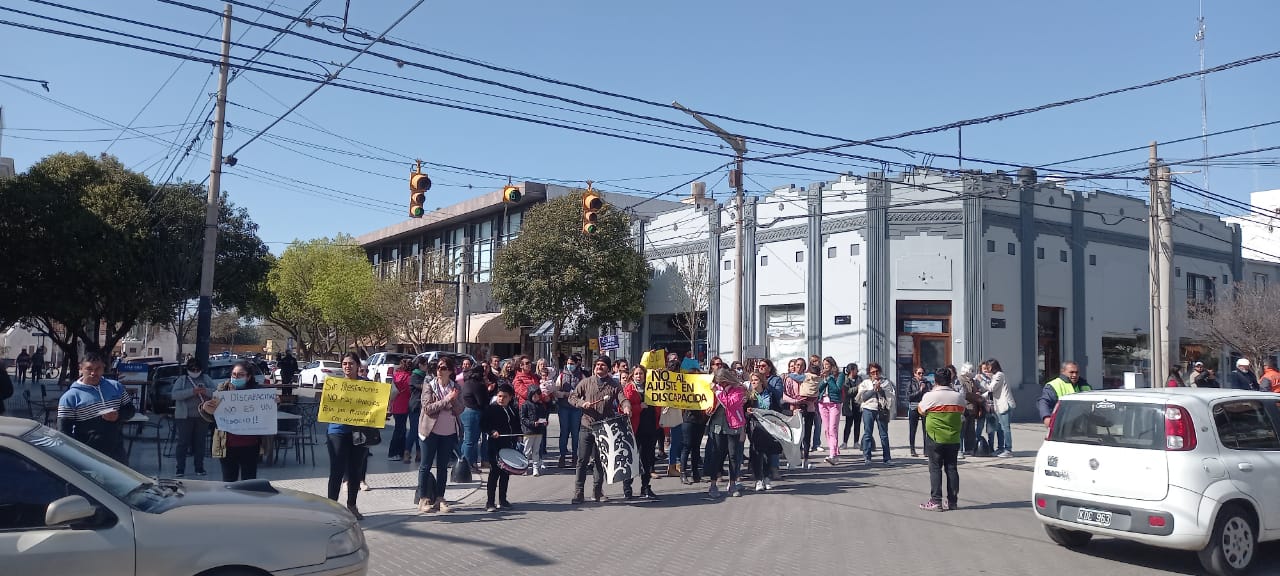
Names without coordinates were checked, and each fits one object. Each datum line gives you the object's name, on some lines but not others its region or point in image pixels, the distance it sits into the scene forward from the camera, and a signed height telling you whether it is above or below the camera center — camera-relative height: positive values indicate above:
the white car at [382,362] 32.43 -0.70
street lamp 19.62 +2.50
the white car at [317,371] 35.91 -1.18
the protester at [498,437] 10.41 -1.09
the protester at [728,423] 11.83 -1.00
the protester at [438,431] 10.25 -1.00
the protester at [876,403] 15.23 -0.91
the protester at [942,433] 10.55 -0.97
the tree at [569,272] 32.25 +2.78
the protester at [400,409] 14.23 -1.05
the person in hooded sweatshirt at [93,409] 8.80 -0.71
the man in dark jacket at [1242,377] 15.66 -0.38
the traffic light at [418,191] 14.80 +2.58
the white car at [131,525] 4.50 -1.00
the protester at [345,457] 9.50 -1.24
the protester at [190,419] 12.05 -1.08
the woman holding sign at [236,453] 9.47 -1.20
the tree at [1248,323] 28.58 +1.11
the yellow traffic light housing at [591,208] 16.12 +2.55
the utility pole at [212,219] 17.19 +2.42
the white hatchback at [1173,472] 7.44 -1.02
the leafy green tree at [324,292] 47.25 +2.78
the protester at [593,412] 11.09 -0.82
